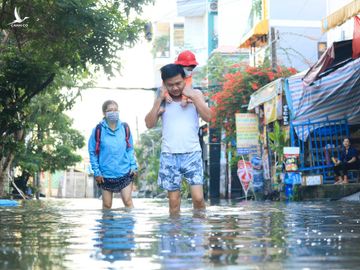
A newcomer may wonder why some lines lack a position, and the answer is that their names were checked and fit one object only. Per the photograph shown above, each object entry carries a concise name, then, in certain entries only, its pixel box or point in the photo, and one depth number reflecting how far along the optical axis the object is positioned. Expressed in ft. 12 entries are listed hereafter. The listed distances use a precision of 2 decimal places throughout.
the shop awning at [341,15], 44.78
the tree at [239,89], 78.95
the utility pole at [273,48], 75.97
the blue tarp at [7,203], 45.25
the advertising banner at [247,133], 74.90
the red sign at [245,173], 71.46
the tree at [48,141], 87.61
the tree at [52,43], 42.88
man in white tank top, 23.09
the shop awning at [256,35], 99.06
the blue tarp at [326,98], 54.19
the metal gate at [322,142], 56.54
